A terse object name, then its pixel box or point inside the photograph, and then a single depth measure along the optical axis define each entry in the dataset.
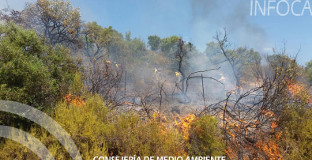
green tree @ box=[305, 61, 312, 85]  28.29
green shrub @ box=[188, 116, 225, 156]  5.36
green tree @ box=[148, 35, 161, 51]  46.31
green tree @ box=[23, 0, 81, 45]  16.61
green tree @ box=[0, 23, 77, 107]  5.46
